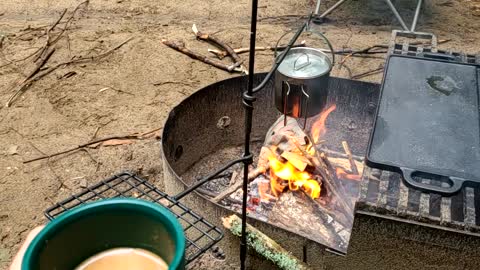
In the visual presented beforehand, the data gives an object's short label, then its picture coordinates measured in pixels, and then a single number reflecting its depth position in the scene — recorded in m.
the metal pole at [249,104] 1.65
